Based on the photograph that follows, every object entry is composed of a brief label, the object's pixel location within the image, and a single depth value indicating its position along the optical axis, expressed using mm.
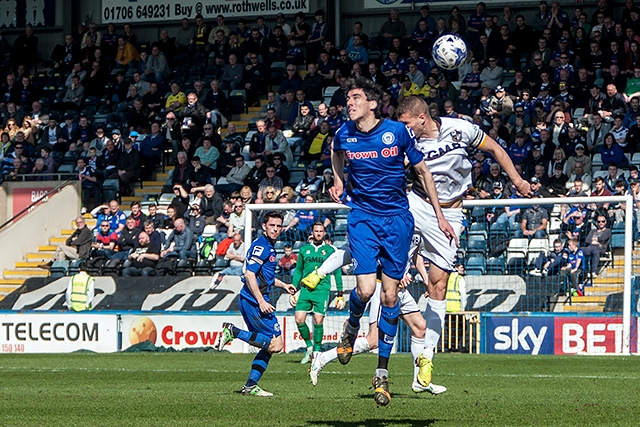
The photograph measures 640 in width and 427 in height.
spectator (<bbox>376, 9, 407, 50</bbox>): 27734
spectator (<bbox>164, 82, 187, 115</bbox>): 28455
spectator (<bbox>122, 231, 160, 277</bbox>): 23500
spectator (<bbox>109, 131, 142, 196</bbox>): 27547
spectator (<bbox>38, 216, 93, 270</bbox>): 25531
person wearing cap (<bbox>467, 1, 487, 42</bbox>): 26156
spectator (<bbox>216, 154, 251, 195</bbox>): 25266
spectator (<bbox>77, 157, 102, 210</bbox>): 27406
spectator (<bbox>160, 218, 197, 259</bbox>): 23703
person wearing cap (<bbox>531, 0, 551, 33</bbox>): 26172
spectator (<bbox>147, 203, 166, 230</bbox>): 24766
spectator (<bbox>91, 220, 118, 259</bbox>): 24875
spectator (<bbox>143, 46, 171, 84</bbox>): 30328
